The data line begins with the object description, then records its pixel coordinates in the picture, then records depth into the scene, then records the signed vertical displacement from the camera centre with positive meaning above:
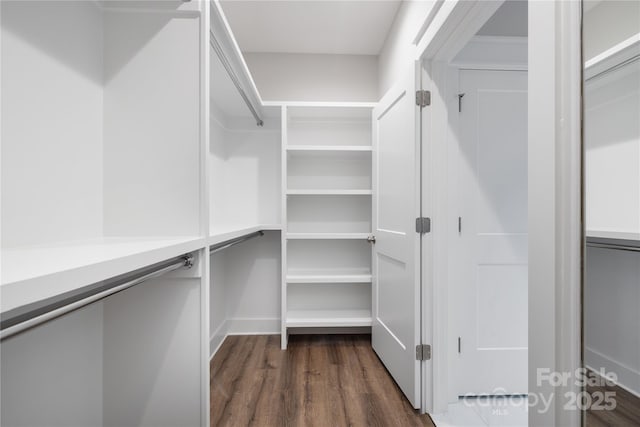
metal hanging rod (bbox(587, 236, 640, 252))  0.62 -0.07
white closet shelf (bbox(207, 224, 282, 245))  1.29 -0.11
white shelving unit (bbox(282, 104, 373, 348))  2.69 +0.00
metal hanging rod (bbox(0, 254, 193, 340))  0.46 -0.17
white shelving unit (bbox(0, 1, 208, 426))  0.98 +0.07
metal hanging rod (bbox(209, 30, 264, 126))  1.43 +0.77
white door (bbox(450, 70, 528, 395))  1.75 -0.09
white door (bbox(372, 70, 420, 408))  1.60 -0.15
